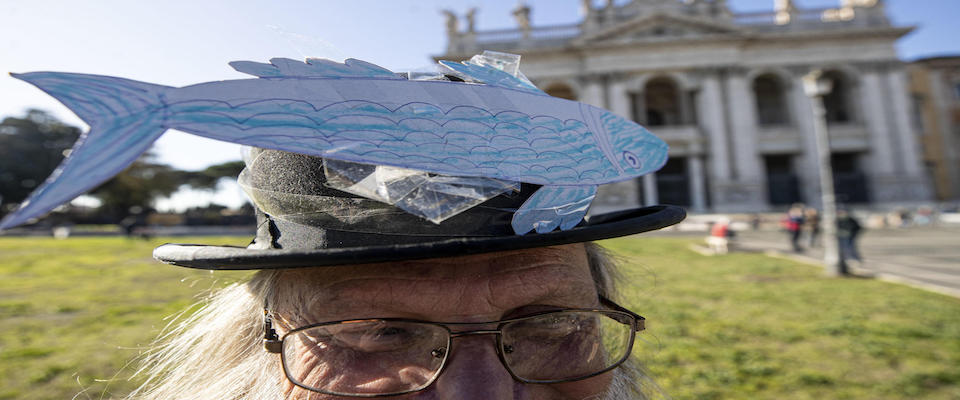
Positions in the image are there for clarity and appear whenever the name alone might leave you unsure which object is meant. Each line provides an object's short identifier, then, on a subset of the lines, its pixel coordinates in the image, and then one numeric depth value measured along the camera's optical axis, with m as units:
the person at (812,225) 15.17
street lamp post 9.53
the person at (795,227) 13.99
